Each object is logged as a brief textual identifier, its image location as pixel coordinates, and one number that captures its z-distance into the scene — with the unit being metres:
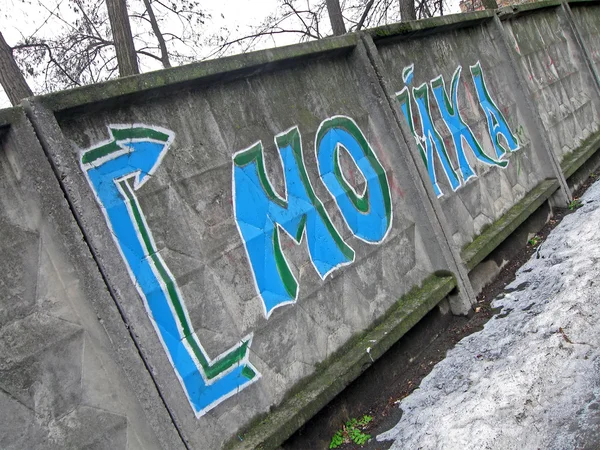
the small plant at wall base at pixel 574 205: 6.64
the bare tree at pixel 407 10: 11.45
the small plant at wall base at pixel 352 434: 3.56
